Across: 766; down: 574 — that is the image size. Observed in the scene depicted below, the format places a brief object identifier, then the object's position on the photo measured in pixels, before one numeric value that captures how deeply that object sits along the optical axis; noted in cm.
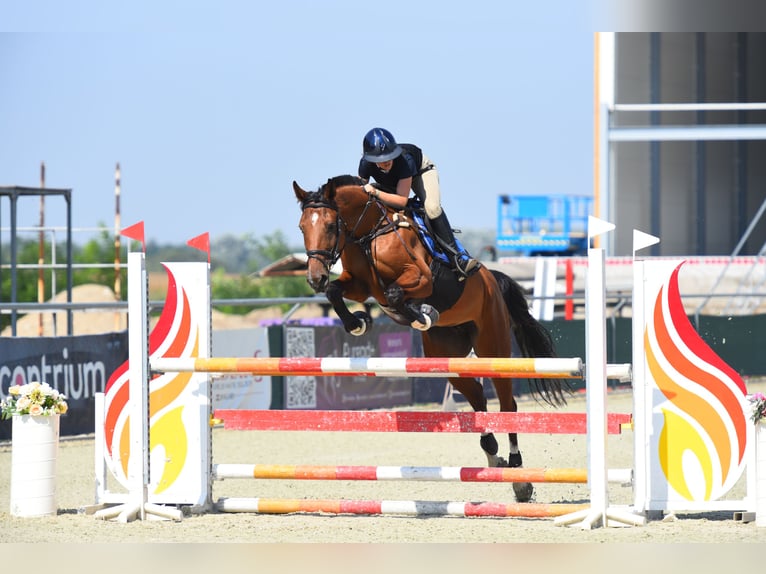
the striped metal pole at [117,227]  3672
